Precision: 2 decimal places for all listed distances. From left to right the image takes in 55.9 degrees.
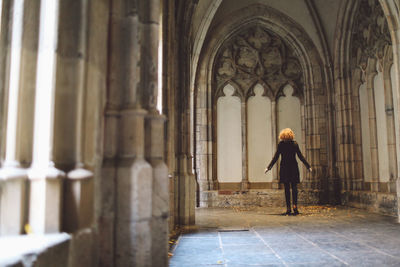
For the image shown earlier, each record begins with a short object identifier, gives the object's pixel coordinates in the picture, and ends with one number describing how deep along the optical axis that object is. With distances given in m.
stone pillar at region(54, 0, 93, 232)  2.06
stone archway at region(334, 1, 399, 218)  7.33
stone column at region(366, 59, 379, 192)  8.01
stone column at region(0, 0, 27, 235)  1.87
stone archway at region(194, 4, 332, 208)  9.65
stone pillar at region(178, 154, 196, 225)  5.40
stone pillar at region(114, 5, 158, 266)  2.41
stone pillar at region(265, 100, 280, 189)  10.02
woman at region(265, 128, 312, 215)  6.56
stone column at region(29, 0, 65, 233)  1.93
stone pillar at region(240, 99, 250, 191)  10.08
